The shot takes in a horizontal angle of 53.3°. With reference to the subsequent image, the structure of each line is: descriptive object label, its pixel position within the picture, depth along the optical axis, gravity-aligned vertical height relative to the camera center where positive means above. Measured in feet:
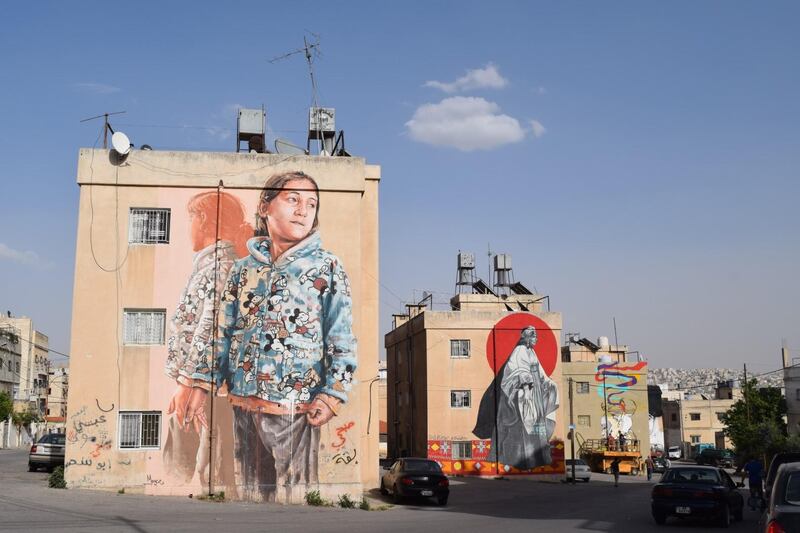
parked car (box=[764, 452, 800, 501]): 56.59 -5.43
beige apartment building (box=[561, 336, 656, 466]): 208.64 -3.18
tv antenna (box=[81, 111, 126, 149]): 80.84 +26.54
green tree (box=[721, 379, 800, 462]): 172.14 -9.21
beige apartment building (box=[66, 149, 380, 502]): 74.84 +6.19
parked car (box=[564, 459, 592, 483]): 151.43 -15.81
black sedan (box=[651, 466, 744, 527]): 61.67 -8.48
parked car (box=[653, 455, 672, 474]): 200.15 -19.61
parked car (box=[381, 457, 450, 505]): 82.48 -9.43
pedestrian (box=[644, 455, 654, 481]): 153.58 -15.20
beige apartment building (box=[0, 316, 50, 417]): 230.89 +8.93
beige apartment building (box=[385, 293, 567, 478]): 148.46 -0.58
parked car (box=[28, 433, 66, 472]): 91.09 -6.88
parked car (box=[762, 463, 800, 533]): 31.07 -4.84
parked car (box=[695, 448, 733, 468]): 217.36 -19.68
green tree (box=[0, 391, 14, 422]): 194.14 -2.97
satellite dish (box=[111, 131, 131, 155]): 77.61 +24.06
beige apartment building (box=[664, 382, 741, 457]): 305.73 -12.91
